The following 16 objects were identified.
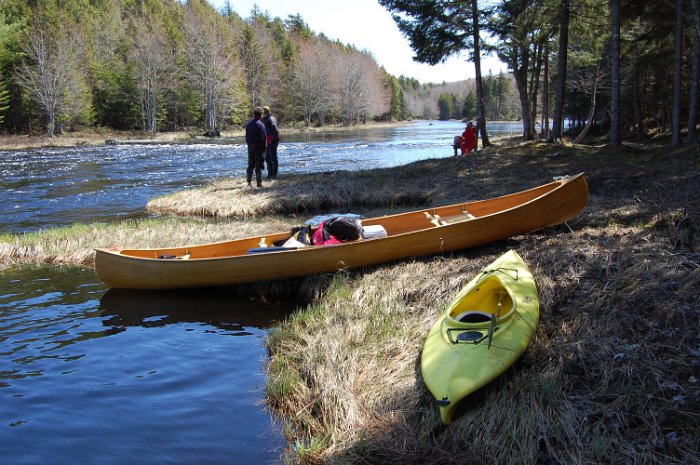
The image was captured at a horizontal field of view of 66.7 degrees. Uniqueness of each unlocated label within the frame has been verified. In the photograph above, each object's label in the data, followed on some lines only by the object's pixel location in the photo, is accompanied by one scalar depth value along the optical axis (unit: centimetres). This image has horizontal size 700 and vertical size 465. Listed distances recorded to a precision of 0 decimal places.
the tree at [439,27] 1942
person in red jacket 1998
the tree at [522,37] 1765
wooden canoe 743
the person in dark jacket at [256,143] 1437
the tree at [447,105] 15112
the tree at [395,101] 11069
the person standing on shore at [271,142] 1514
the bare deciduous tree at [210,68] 5712
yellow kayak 402
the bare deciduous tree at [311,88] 7456
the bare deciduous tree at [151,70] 5424
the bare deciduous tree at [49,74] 4553
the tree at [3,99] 4403
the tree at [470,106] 12322
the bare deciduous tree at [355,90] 8244
